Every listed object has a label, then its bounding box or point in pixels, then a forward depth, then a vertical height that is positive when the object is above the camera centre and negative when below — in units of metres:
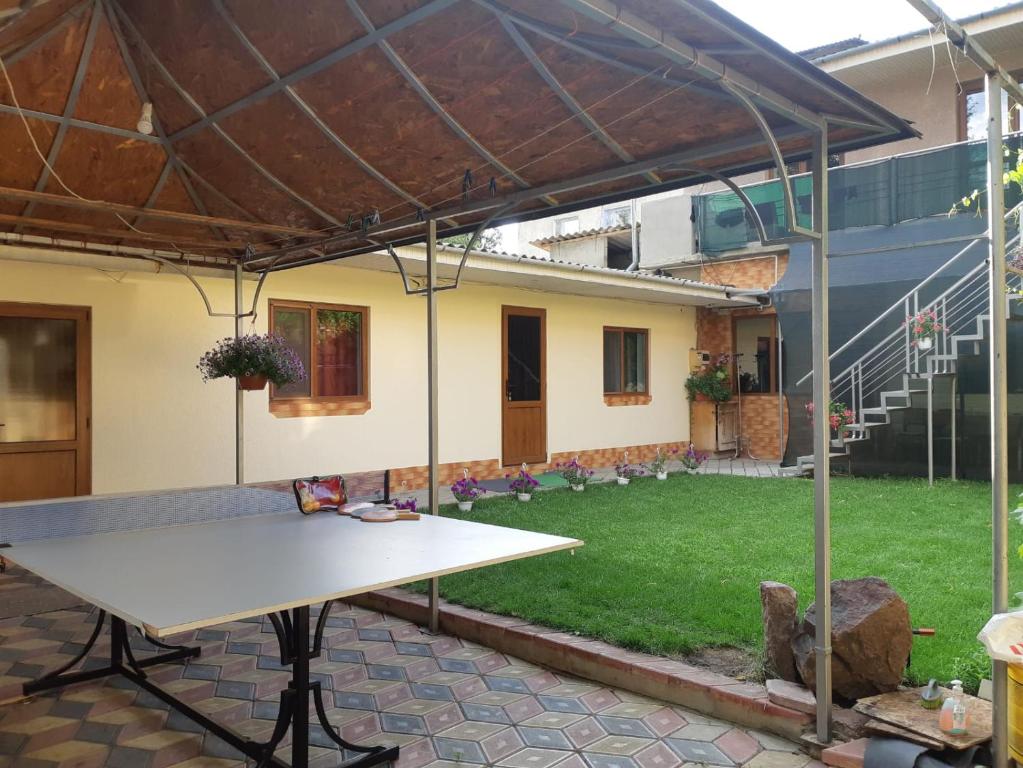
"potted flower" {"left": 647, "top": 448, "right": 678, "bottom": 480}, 10.87 -1.09
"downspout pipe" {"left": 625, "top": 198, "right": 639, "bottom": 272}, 14.97 +2.68
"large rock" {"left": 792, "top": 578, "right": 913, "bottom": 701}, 3.20 -1.07
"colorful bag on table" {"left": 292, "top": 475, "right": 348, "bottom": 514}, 4.41 -0.58
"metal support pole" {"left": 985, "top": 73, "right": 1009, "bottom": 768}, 2.93 +0.09
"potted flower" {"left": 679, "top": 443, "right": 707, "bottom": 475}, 11.45 -1.06
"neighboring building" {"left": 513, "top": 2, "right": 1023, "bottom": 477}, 9.98 +2.27
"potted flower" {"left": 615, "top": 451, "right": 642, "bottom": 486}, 10.23 -1.11
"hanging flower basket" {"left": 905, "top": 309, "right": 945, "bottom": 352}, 9.55 +0.72
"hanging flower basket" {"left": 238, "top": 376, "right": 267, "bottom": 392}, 6.05 +0.07
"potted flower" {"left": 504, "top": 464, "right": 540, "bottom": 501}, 8.90 -1.08
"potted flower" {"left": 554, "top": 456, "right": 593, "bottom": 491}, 9.73 -1.07
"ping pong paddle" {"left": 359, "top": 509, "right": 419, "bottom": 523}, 4.10 -0.66
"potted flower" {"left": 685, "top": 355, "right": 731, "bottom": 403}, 13.73 +0.12
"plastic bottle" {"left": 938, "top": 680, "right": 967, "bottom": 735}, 2.76 -1.16
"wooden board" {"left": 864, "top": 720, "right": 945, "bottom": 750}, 2.74 -1.24
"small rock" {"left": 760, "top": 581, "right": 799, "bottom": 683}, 3.41 -1.04
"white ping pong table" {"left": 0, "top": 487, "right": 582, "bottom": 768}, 2.55 -0.67
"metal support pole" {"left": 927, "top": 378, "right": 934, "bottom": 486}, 9.53 -0.54
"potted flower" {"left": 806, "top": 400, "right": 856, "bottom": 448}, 10.22 -0.40
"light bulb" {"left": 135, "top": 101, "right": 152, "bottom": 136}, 4.44 +1.55
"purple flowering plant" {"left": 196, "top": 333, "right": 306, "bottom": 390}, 5.95 +0.23
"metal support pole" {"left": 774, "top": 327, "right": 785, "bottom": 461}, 11.67 -0.33
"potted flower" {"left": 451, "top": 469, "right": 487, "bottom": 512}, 8.28 -1.08
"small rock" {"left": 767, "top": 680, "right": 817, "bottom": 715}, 3.15 -1.25
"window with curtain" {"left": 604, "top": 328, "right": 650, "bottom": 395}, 12.84 +0.46
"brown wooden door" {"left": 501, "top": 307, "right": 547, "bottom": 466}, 11.05 +0.06
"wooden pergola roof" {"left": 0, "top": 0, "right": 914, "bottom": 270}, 2.97 +1.31
